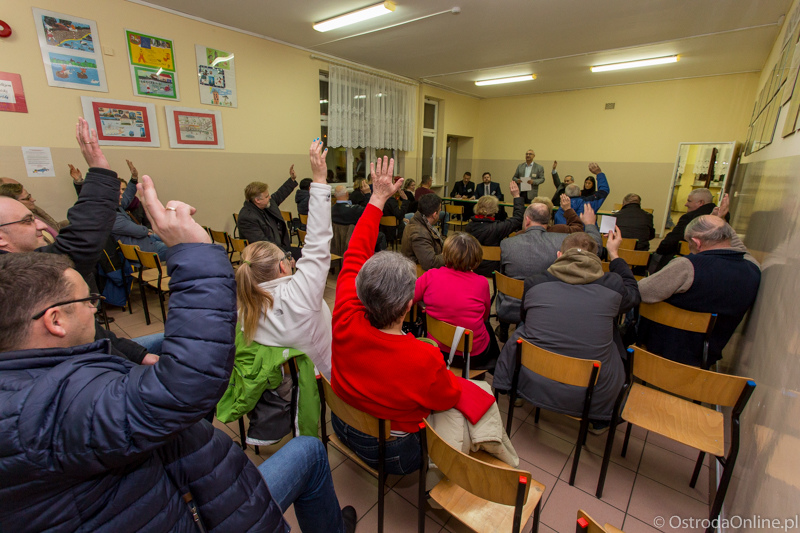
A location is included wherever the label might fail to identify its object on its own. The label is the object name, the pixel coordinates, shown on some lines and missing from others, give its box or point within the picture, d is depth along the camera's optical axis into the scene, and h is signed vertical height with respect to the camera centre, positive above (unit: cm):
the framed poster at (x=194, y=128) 471 +57
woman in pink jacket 211 -66
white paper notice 379 +5
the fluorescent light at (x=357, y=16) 419 +191
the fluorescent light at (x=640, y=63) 594 +197
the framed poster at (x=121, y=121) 408 +55
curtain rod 627 +196
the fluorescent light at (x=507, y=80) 737 +204
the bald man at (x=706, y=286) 197 -57
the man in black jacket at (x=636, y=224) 432 -51
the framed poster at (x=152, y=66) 425 +124
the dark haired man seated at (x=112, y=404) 60 -40
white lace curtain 655 +124
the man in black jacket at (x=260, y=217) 367 -47
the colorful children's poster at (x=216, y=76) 483 +128
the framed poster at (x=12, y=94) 354 +70
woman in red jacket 121 -63
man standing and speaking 817 +8
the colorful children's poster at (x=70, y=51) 369 +122
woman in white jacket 154 -49
